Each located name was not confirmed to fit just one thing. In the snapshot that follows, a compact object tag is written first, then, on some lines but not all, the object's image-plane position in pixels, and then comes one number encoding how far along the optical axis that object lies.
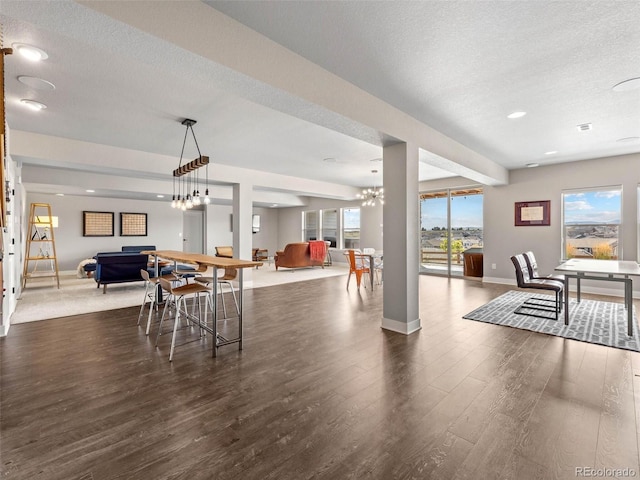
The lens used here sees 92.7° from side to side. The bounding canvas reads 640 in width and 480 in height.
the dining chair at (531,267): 4.68
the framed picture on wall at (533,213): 6.27
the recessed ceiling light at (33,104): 3.23
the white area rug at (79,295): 4.59
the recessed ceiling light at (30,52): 2.24
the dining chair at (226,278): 3.72
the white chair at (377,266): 7.04
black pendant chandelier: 3.80
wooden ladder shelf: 7.43
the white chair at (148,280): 3.62
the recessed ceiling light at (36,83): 2.73
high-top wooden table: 2.97
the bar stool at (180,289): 3.11
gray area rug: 3.33
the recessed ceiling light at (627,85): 2.77
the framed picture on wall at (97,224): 9.15
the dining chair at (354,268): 6.41
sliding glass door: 7.84
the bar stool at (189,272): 4.12
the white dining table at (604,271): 3.36
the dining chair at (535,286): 4.06
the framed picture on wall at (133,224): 9.78
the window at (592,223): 5.62
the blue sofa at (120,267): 6.09
